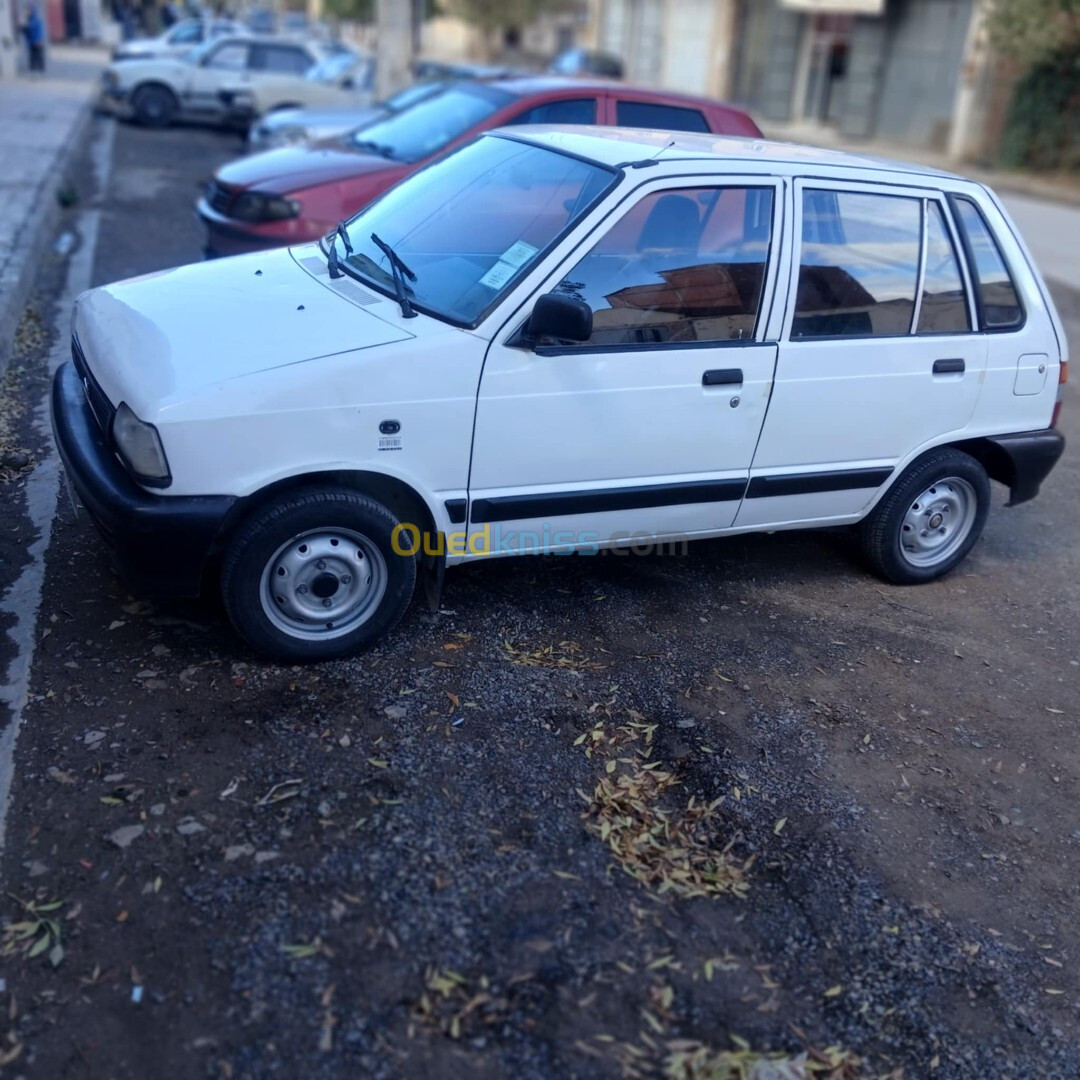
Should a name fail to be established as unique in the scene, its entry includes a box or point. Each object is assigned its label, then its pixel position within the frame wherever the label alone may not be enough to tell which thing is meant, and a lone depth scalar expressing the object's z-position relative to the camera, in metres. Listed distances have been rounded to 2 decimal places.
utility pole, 18.39
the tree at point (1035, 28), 21.94
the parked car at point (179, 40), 21.50
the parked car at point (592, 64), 34.56
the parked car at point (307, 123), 11.31
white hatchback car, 3.82
